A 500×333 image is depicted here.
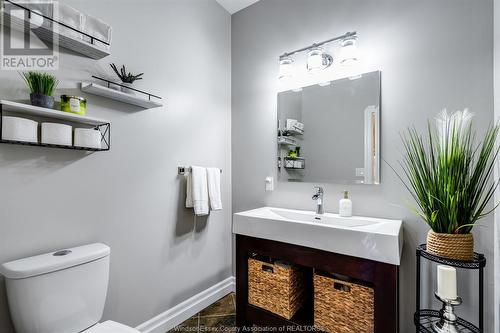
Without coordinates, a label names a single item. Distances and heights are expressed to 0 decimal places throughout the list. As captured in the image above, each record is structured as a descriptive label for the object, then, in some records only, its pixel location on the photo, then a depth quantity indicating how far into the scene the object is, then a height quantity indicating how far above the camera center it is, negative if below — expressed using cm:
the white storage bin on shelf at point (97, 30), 133 +75
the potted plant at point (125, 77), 156 +55
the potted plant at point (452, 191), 118 -12
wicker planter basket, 117 -37
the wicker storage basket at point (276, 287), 166 -83
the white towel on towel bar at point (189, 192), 197 -20
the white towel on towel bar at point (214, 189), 206 -19
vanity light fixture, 176 +84
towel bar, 199 -3
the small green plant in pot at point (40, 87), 117 +37
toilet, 107 -57
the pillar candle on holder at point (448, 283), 117 -55
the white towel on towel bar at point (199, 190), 194 -19
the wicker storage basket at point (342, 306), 138 -80
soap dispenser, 175 -28
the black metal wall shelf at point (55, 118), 109 +25
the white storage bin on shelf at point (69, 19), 123 +73
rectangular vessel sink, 129 -39
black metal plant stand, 114 -67
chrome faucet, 187 -24
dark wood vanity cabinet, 129 -63
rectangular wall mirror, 176 +27
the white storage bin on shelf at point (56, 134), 119 +15
